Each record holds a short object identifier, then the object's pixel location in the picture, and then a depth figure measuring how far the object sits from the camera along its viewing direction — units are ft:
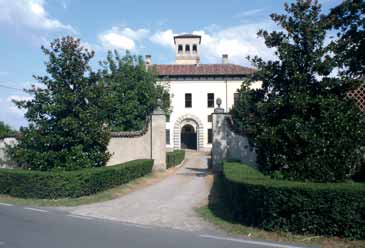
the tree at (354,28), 52.11
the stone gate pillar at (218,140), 59.98
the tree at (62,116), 44.04
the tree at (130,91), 76.48
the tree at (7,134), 62.54
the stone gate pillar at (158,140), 63.31
